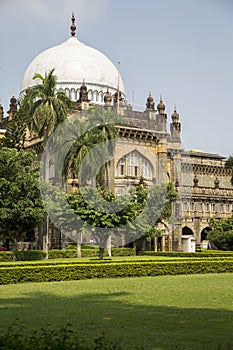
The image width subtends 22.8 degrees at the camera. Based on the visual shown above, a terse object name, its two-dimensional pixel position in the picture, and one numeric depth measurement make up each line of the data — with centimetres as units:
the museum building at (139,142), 5366
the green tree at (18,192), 3528
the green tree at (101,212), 3541
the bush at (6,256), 3522
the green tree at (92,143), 3966
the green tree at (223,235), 4871
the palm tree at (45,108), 3812
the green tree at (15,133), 4678
